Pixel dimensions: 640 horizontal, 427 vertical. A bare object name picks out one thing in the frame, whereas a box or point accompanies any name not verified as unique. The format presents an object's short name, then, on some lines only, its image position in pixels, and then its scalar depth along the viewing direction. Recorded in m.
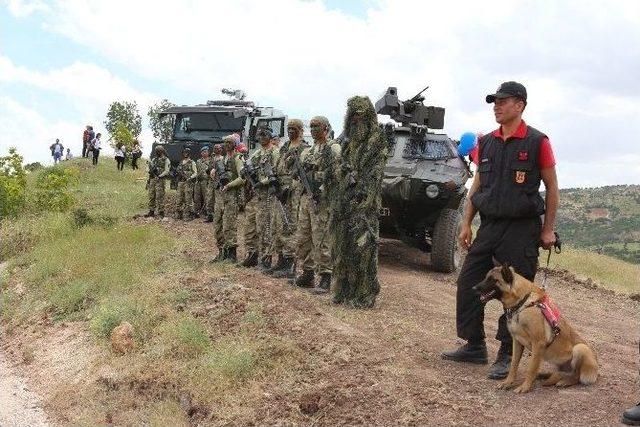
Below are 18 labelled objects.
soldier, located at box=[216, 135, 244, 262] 9.35
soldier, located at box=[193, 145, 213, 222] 13.20
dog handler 4.73
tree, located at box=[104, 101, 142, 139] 40.40
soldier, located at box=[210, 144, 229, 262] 9.45
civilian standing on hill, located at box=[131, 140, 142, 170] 25.34
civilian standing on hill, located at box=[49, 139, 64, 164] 28.55
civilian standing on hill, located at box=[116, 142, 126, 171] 24.28
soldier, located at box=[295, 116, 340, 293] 7.20
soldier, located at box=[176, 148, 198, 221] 13.68
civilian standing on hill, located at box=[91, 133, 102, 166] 24.89
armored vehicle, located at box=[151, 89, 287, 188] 14.32
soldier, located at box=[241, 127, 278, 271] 8.59
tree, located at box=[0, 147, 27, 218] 17.55
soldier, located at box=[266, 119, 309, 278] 7.90
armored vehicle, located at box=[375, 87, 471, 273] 9.31
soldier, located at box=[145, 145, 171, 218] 14.20
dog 4.57
